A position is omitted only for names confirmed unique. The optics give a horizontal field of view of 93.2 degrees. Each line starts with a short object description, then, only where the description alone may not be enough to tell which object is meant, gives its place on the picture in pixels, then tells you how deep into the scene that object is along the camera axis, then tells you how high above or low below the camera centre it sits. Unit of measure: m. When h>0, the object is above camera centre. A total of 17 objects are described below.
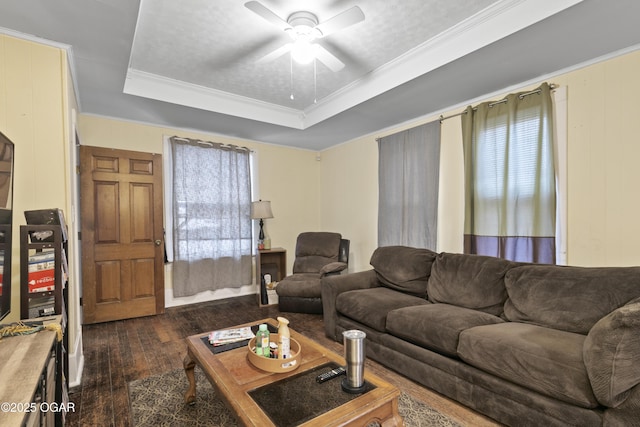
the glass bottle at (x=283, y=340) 1.60 -0.69
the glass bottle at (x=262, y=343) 1.64 -0.72
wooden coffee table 1.23 -0.82
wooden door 3.49 -0.24
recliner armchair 3.76 -0.78
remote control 1.47 -0.81
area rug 1.81 -1.25
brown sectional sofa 1.43 -0.79
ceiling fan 1.92 +1.26
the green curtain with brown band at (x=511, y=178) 2.69 +0.30
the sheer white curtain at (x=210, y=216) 4.20 -0.05
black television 1.48 -0.01
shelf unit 1.61 -0.39
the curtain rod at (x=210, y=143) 4.22 +1.03
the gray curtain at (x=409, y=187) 3.65 +0.31
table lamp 4.56 +0.03
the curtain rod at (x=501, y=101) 2.67 +1.07
